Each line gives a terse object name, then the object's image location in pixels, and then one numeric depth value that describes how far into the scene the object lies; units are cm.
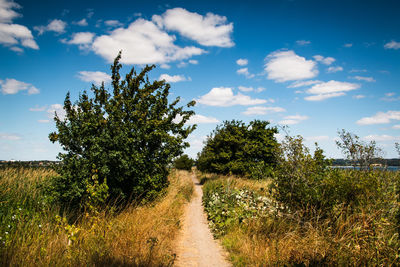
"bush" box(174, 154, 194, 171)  4694
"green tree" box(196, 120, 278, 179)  1945
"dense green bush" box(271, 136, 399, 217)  575
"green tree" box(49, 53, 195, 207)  649
